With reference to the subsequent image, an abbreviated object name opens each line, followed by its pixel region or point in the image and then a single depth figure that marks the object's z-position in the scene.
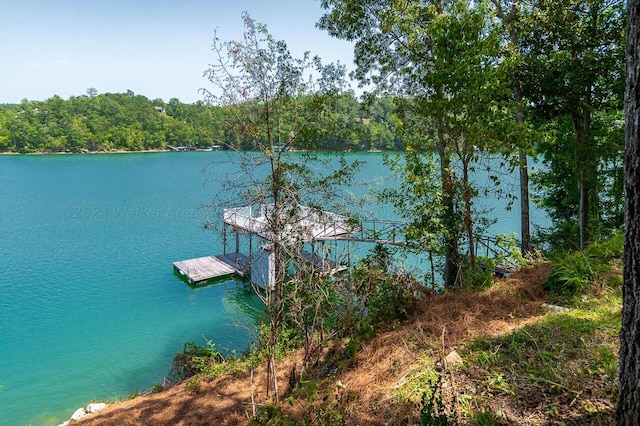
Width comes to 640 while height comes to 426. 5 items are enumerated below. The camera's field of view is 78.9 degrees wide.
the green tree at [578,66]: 9.02
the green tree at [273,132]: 5.75
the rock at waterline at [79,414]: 7.99
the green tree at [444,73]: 6.66
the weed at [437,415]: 2.61
